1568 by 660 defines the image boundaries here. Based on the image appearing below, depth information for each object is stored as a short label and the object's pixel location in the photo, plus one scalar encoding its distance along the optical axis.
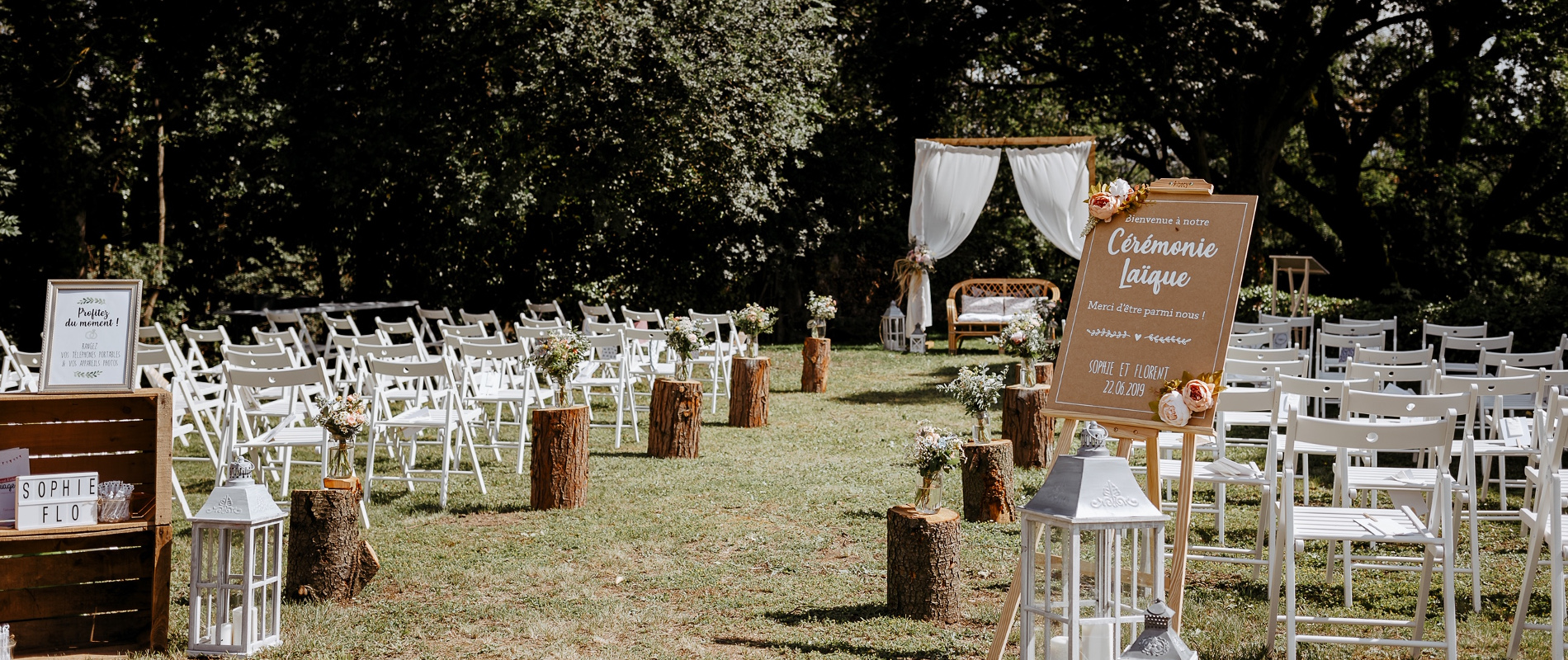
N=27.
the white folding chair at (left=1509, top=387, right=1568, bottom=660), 3.37
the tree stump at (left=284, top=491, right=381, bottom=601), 4.38
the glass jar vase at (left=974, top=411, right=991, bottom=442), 5.82
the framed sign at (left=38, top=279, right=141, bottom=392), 3.74
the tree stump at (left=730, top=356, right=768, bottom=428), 9.19
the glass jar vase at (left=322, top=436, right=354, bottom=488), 4.85
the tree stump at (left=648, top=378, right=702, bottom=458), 7.63
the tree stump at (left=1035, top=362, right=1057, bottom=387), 8.95
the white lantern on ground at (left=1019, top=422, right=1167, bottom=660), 2.78
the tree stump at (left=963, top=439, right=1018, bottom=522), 5.71
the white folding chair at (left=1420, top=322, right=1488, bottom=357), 8.30
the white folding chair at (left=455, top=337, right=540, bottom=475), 6.89
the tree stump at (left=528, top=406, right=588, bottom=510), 6.01
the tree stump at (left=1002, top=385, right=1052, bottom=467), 7.29
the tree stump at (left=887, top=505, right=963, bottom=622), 4.13
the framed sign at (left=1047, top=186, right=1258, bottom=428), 3.55
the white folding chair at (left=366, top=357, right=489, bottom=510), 6.04
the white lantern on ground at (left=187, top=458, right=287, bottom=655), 3.76
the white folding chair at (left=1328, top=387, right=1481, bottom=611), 3.84
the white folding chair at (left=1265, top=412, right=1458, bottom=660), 3.45
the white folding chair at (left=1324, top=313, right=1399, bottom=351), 9.02
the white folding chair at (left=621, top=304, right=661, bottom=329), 10.36
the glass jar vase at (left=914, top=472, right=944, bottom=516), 4.21
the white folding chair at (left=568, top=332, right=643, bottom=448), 8.27
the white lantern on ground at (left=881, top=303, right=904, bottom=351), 15.62
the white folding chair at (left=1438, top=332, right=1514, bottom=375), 7.50
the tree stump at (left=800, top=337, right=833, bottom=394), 11.52
